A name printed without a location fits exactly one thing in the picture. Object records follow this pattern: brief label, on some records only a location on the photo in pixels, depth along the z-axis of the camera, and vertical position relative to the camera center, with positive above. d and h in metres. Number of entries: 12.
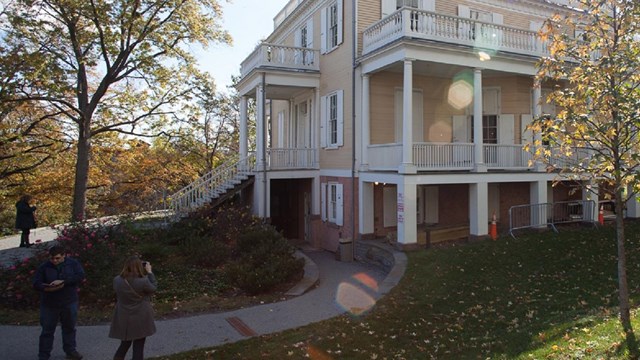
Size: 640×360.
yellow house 12.98 +2.50
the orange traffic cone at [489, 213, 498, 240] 13.39 -1.62
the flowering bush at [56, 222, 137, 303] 8.90 -1.66
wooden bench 12.75 -1.72
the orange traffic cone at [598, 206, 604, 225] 15.29 -1.41
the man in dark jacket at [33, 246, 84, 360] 5.70 -1.59
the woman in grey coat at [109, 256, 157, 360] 5.17 -1.57
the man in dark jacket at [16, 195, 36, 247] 14.22 -1.11
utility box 14.16 -2.34
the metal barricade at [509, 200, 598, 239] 14.45 -1.29
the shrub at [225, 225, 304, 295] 9.63 -2.03
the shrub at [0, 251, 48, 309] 8.47 -2.15
